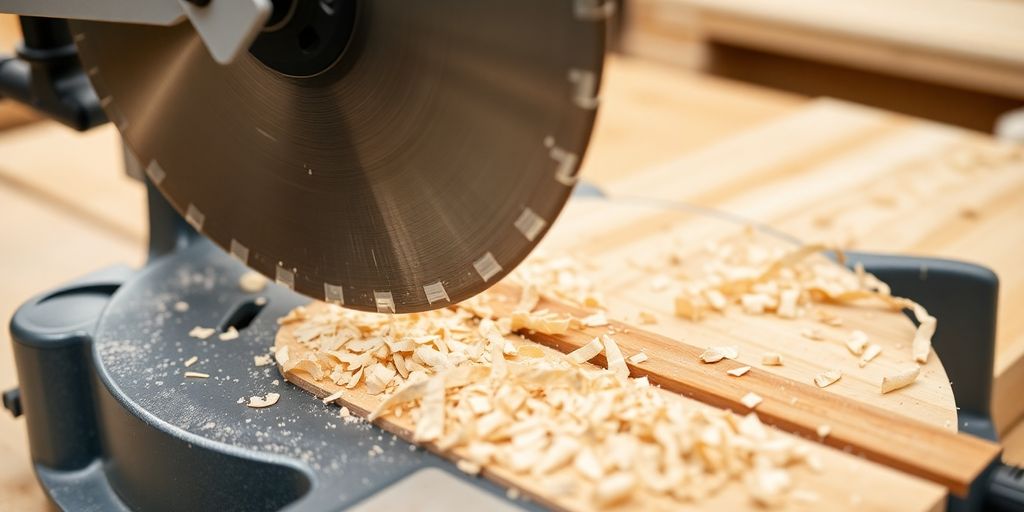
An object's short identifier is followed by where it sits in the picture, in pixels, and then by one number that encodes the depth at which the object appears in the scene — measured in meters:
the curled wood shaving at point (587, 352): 0.82
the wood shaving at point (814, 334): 0.90
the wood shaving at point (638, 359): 0.82
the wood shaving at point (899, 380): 0.81
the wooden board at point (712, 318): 0.82
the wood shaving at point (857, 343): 0.88
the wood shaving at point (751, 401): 0.75
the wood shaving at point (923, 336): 0.86
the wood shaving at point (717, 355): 0.82
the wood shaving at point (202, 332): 0.91
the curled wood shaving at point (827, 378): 0.82
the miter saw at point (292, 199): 0.68
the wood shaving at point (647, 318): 0.94
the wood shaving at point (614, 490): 0.64
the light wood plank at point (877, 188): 1.28
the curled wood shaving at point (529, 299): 0.92
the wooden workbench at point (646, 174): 1.31
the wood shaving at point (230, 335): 0.90
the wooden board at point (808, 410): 0.68
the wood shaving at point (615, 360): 0.80
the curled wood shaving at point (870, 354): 0.86
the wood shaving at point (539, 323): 0.87
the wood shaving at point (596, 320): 0.89
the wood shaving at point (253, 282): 0.99
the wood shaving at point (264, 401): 0.79
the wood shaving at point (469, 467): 0.70
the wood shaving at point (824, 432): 0.72
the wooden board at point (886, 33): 1.88
